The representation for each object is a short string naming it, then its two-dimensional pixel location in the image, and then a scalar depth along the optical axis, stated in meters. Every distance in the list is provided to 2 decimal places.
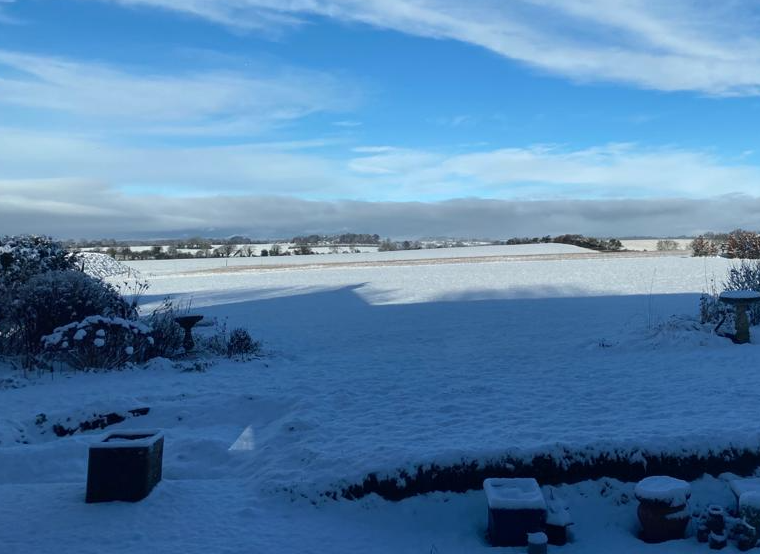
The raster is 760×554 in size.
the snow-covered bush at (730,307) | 9.85
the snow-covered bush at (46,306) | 8.92
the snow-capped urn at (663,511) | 3.96
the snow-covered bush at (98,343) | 8.32
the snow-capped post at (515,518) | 3.92
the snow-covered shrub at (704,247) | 32.36
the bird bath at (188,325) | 9.22
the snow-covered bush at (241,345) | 9.40
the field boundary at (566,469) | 4.52
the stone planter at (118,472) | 4.29
